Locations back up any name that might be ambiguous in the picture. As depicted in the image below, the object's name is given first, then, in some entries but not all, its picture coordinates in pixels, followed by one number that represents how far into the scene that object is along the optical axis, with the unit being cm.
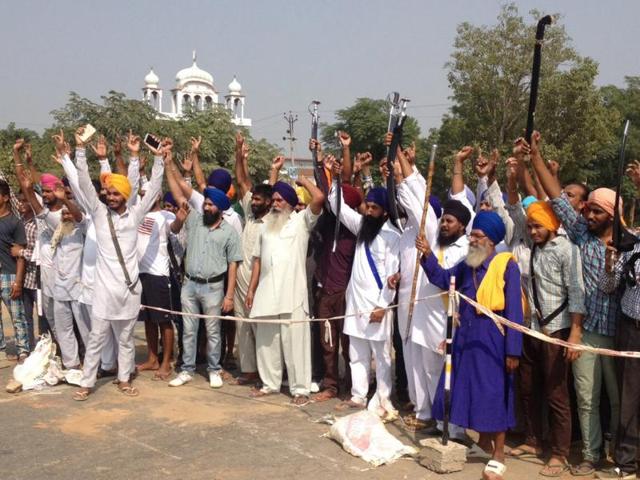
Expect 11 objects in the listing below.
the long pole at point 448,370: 498
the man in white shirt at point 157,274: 743
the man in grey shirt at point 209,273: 708
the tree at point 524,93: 2338
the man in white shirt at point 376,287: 627
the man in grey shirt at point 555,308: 502
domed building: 8281
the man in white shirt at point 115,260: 665
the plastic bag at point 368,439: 516
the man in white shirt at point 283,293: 677
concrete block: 490
